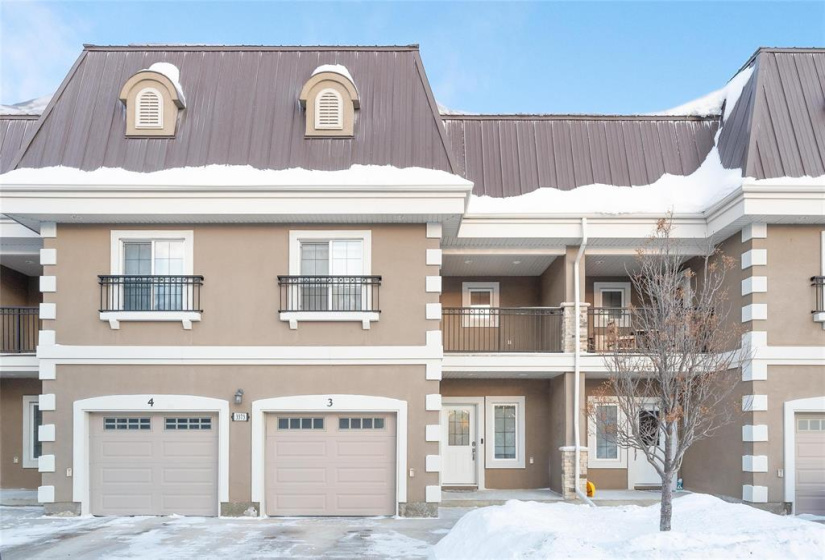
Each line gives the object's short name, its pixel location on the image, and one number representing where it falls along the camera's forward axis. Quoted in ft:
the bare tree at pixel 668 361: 32.04
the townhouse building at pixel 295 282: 44.91
